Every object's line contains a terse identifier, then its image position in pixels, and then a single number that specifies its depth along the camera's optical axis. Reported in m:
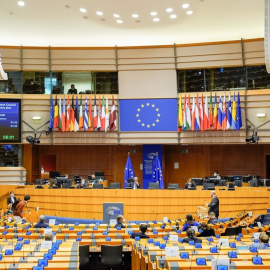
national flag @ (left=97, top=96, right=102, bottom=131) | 22.06
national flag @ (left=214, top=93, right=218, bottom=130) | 21.39
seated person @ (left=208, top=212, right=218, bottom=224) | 12.74
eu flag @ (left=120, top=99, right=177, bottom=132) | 22.14
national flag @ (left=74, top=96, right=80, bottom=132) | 22.03
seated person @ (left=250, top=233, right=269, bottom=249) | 8.70
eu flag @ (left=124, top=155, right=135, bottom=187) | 20.84
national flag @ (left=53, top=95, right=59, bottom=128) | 21.96
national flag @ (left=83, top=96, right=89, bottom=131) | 21.91
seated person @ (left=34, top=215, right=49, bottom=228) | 12.05
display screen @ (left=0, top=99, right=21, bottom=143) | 21.61
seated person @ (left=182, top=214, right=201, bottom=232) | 11.47
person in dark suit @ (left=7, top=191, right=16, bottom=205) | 17.55
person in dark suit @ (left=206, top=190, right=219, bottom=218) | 14.82
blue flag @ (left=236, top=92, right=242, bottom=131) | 21.09
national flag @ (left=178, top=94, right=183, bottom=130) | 21.78
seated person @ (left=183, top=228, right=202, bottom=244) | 9.47
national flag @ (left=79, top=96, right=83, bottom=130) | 22.04
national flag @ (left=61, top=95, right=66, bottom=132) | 22.06
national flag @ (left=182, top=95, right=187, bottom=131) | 21.73
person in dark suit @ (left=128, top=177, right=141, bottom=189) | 18.19
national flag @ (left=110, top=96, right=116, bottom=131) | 22.03
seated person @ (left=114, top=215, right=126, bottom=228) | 11.95
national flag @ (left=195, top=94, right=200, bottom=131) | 21.50
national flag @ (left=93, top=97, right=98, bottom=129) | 22.06
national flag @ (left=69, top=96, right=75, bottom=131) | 22.05
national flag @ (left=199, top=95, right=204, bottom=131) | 21.45
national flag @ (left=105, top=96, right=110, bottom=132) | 22.03
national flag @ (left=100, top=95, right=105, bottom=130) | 22.05
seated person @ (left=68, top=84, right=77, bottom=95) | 22.83
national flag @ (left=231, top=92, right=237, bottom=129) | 21.14
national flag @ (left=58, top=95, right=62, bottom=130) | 21.98
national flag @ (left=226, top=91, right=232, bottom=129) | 21.23
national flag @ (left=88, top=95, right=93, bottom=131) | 22.00
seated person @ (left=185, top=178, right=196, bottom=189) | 18.11
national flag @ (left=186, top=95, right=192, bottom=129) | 21.66
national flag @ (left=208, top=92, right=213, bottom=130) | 21.39
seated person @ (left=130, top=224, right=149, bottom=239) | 10.47
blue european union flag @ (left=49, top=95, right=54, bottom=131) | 21.94
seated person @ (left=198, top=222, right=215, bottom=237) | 10.81
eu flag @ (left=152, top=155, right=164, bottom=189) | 20.64
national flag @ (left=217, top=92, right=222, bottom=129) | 21.28
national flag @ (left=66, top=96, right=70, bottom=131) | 22.03
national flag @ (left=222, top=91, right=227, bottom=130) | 21.20
